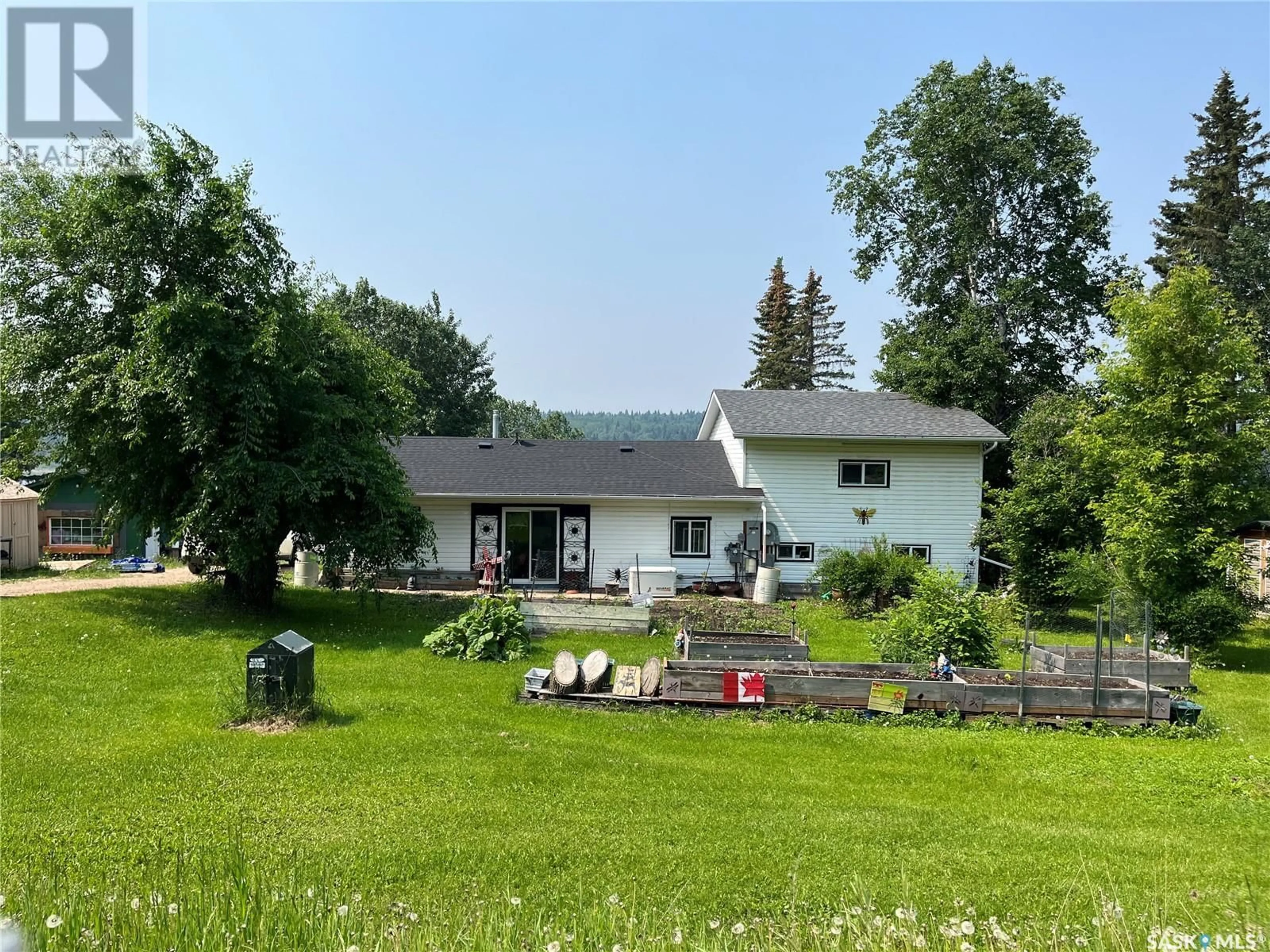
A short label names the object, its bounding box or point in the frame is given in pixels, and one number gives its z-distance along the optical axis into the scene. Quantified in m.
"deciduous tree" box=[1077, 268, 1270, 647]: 15.07
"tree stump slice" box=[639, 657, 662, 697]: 10.30
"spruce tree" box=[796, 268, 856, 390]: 55.53
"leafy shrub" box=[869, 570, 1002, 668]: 11.48
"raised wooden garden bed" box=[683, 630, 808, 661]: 12.62
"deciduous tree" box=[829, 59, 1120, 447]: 28.70
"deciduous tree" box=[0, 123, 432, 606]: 13.99
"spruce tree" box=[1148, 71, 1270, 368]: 30.36
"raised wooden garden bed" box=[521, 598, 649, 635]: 15.04
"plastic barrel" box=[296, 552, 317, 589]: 20.88
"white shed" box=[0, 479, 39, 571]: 21.55
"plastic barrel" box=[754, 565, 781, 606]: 20.45
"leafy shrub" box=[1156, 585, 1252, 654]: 14.32
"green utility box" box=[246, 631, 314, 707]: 8.76
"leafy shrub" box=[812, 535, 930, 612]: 18.28
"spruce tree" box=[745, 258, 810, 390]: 52.66
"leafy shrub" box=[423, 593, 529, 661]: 12.84
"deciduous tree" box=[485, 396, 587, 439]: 78.62
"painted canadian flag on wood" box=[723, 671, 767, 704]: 10.00
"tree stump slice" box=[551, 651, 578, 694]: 10.39
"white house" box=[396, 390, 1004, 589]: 22.03
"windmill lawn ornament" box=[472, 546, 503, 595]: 20.34
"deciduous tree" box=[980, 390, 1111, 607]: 18.23
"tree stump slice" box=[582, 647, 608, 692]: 10.50
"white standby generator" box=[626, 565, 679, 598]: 20.66
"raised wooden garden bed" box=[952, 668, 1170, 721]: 9.93
